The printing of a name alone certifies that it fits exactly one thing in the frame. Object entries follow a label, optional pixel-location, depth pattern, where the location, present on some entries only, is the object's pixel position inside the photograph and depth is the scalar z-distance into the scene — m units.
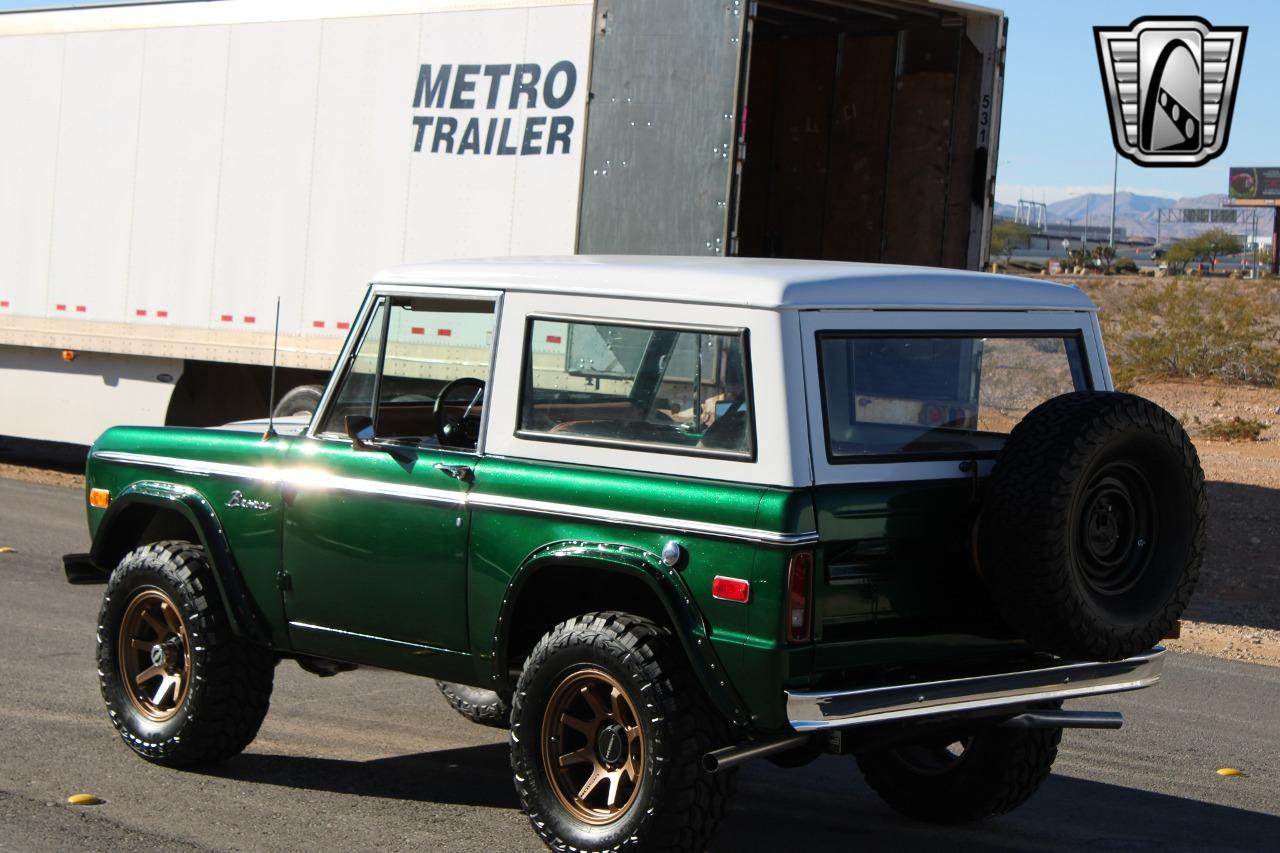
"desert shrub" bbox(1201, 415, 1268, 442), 22.67
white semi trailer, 11.34
